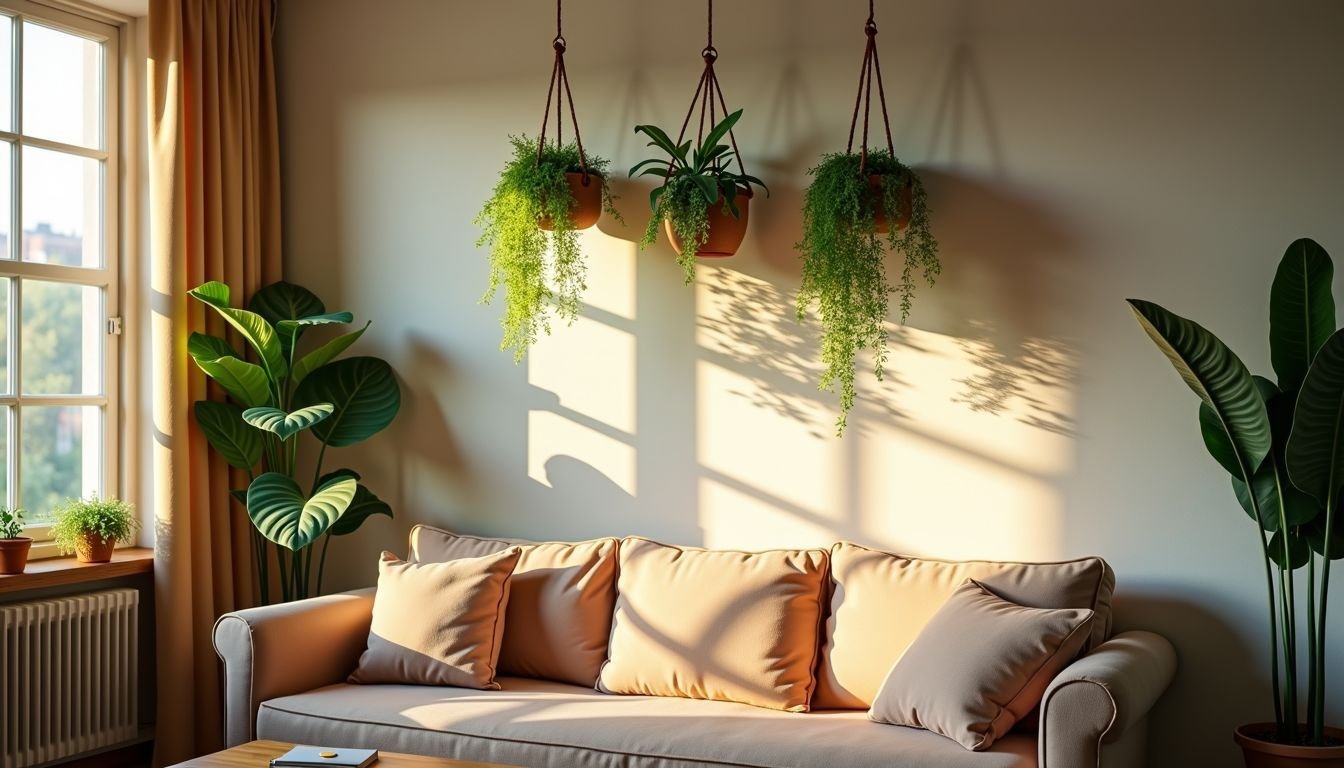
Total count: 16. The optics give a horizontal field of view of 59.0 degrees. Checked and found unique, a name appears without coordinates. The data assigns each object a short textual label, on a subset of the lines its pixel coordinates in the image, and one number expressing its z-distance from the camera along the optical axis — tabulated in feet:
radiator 11.95
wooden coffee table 8.84
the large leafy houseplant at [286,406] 12.61
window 12.92
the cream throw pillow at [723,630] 10.85
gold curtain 13.00
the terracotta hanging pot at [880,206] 11.26
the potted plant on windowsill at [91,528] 12.59
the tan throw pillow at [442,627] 11.44
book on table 8.57
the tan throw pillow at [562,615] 11.80
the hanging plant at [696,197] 11.71
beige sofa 8.61
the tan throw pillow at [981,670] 9.16
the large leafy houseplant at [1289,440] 9.11
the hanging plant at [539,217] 12.35
